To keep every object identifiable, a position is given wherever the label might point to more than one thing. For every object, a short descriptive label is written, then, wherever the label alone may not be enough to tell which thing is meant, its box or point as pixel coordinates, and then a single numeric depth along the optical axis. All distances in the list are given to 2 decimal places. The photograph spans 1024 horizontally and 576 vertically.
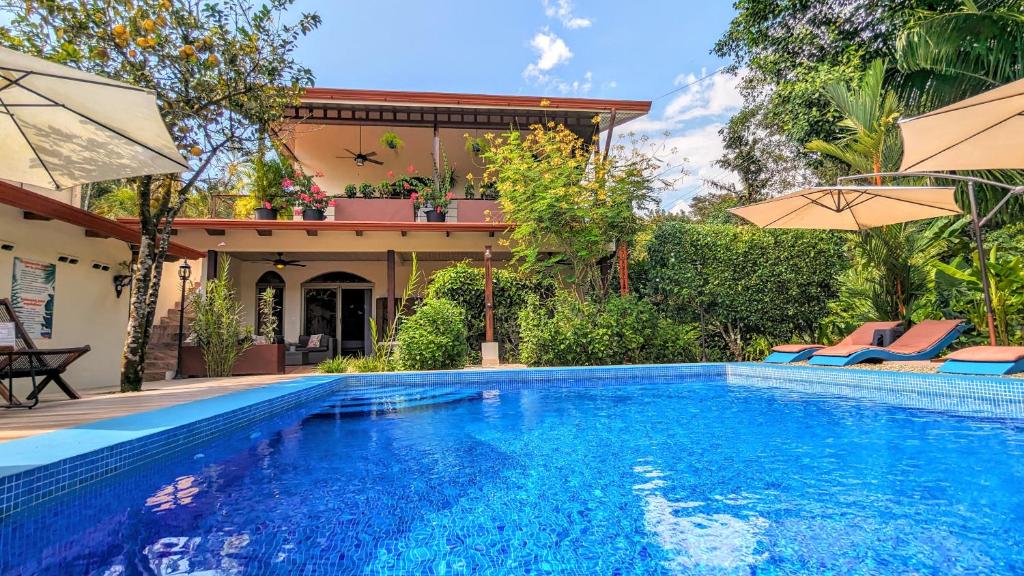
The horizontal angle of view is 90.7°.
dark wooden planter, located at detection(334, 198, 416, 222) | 11.15
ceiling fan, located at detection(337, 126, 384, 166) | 13.33
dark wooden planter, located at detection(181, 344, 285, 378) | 8.65
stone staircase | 8.45
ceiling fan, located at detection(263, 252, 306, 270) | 11.85
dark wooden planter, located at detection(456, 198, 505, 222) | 11.47
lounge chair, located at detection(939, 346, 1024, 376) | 5.13
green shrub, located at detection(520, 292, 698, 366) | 8.48
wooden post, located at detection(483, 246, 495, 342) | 9.27
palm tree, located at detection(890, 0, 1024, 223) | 7.56
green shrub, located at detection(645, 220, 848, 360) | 9.37
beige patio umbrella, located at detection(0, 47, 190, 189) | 3.62
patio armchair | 11.57
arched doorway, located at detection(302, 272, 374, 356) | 13.86
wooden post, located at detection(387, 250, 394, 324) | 10.28
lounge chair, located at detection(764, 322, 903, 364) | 7.41
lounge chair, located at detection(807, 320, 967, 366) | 6.56
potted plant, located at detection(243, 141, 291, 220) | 10.52
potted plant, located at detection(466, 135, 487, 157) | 11.73
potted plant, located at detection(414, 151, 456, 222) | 10.94
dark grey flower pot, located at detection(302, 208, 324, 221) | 10.55
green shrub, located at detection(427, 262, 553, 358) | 9.68
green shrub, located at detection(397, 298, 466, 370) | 8.06
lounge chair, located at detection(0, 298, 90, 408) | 4.59
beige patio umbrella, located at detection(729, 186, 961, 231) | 6.67
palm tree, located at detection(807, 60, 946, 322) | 8.20
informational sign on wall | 6.16
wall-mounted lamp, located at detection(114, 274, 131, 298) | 8.12
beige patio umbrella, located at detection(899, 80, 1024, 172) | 4.36
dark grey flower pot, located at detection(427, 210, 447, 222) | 10.92
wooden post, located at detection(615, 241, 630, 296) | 9.69
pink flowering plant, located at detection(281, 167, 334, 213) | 10.63
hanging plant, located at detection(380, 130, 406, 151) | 12.50
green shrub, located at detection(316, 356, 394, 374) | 8.22
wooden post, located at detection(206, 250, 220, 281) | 10.52
